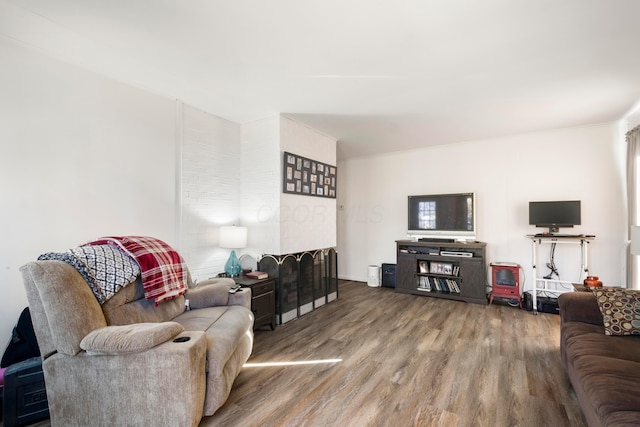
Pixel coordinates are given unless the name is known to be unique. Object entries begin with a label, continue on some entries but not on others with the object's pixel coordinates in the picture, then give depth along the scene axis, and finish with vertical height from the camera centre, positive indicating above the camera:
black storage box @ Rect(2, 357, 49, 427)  1.59 -1.08
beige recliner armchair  1.44 -0.79
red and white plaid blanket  2.02 -0.39
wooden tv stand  4.11 -0.87
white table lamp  3.19 -0.30
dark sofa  1.19 -0.82
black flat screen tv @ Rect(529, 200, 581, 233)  3.65 +0.02
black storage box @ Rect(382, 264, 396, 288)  5.04 -1.12
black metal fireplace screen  3.30 -0.87
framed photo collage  3.42 +0.54
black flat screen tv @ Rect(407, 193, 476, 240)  4.34 -0.01
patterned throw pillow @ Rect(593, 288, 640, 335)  1.82 -0.66
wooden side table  2.90 -0.92
